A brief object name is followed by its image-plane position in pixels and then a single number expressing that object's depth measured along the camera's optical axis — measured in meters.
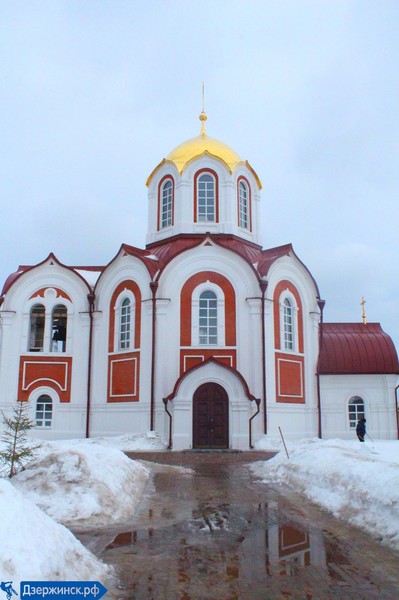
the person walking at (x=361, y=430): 19.83
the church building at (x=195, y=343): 20.91
